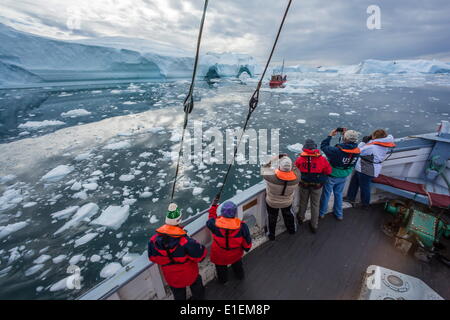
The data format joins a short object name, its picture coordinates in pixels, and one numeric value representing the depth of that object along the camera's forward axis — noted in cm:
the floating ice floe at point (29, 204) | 432
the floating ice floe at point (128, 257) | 320
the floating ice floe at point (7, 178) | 518
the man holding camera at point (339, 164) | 232
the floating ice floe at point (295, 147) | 721
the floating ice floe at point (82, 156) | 635
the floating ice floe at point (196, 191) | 489
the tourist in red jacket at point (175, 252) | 145
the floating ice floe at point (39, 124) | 995
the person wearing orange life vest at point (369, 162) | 256
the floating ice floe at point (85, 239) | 349
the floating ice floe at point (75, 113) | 1219
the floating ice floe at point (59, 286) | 285
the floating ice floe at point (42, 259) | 321
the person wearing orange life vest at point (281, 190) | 197
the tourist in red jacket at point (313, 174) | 221
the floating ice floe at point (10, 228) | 364
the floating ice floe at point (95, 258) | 324
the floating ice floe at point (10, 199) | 430
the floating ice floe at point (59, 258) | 321
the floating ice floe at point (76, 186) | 485
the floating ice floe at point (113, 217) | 390
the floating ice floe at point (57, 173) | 532
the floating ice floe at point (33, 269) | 304
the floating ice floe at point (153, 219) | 400
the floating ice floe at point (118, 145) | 728
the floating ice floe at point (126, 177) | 529
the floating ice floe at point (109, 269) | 300
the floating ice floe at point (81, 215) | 383
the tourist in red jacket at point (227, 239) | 163
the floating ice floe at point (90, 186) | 490
